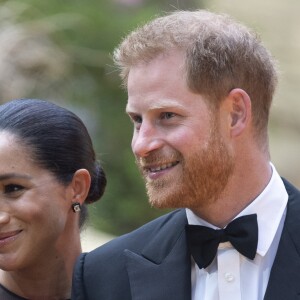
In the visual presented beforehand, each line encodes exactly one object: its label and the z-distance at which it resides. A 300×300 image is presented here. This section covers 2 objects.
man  6.68
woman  7.71
